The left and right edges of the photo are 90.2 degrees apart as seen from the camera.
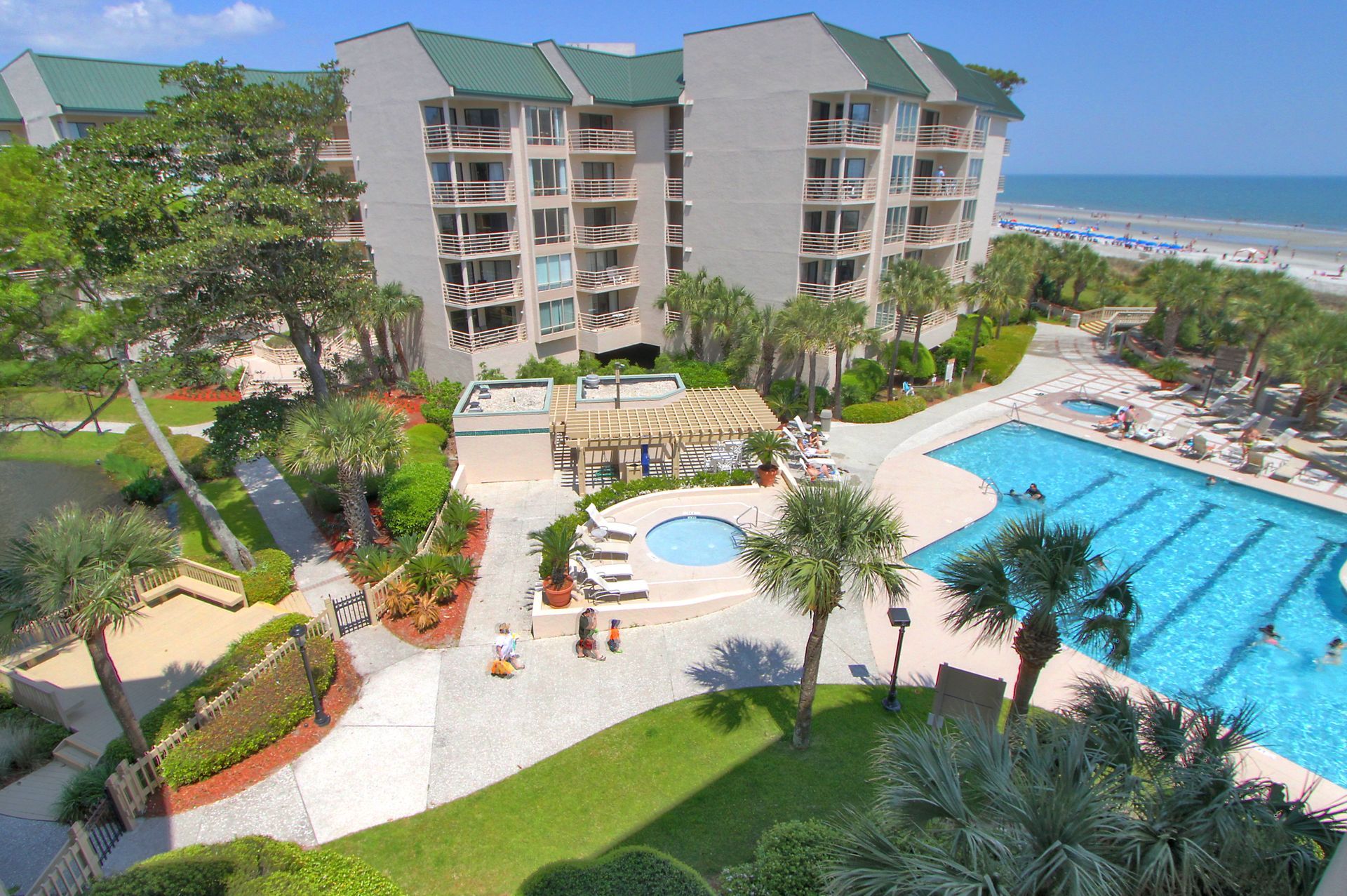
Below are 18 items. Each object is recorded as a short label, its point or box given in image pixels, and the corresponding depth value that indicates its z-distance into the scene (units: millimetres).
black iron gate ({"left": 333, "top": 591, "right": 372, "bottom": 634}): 18078
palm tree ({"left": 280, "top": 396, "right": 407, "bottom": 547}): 18828
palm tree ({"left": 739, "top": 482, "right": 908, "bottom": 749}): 12047
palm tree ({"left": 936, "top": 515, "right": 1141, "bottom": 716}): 11281
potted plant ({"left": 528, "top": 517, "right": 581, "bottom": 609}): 18047
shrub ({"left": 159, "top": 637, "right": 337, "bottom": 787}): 13172
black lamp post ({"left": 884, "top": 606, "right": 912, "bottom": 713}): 13992
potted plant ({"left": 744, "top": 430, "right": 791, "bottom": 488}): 25094
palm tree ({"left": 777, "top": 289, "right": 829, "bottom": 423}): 30062
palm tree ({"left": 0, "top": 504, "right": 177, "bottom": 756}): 11477
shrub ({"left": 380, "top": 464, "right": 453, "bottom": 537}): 21984
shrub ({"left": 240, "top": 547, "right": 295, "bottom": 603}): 19281
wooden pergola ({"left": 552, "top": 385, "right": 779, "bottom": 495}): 25125
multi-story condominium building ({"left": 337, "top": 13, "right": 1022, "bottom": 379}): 31594
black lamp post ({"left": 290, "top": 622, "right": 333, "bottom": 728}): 13758
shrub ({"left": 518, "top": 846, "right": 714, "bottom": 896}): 9789
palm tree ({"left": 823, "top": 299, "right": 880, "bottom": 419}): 30031
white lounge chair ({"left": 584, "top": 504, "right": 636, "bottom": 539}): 21344
